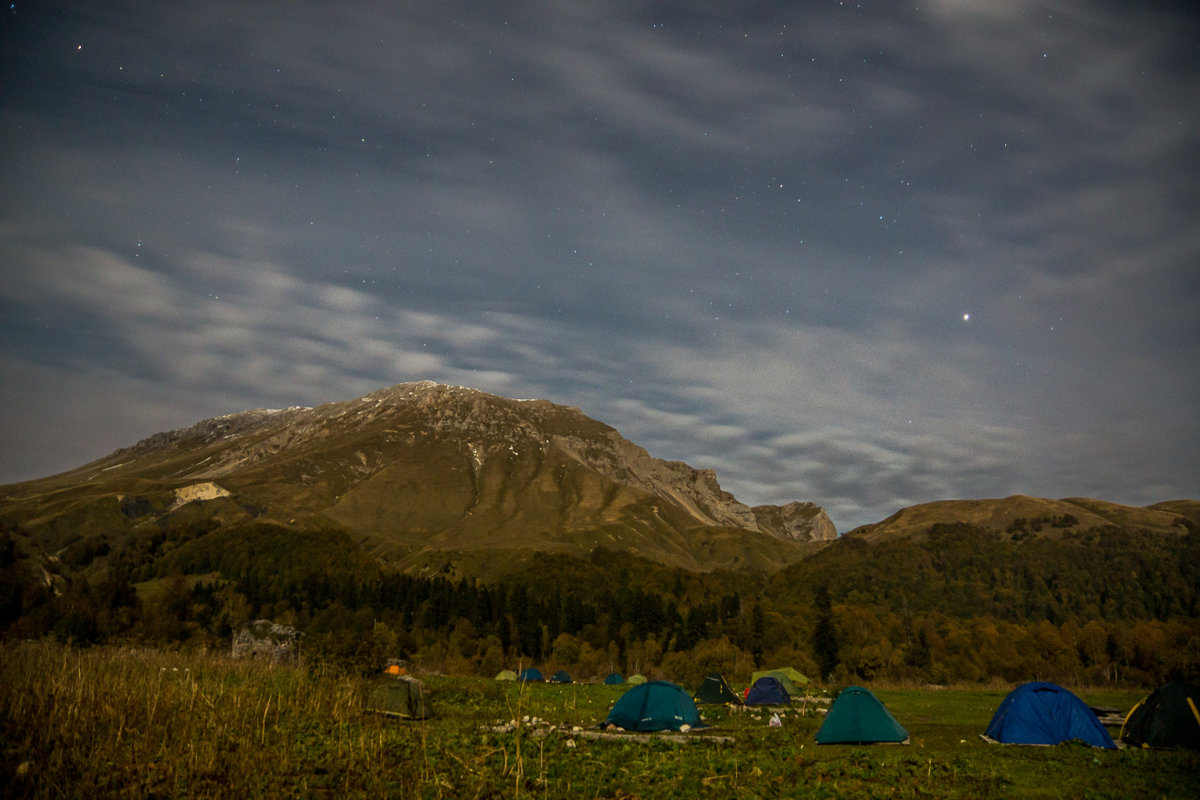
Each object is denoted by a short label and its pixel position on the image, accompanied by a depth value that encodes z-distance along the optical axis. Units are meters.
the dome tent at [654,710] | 29.55
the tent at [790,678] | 56.78
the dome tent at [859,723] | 26.81
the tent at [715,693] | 45.79
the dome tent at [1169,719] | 23.77
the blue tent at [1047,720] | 25.09
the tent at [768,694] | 47.00
